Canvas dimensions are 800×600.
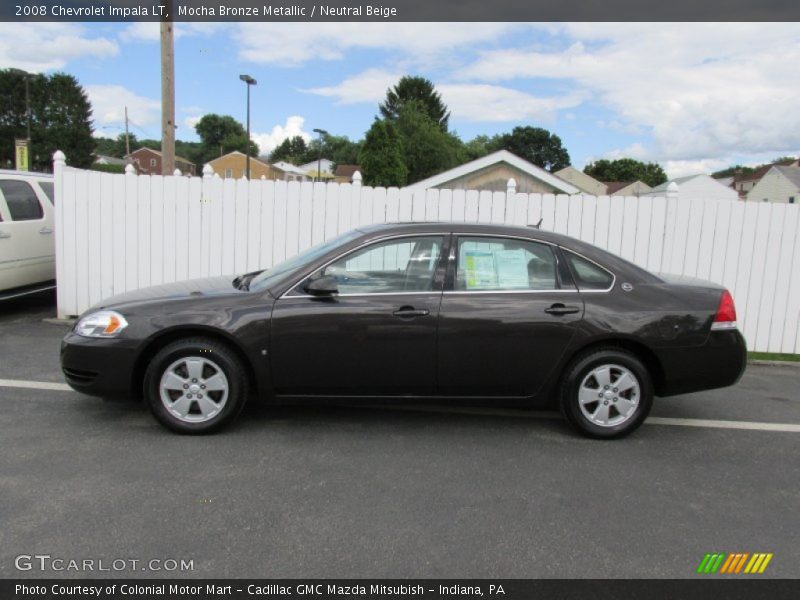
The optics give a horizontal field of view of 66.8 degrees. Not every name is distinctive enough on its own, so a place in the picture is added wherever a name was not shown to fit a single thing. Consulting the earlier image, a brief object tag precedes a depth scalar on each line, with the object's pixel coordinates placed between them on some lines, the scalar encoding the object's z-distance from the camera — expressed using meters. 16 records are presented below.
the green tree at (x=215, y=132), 121.64
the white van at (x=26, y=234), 7.87
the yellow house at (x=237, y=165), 79.69
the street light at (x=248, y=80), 33.69
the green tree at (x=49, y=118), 65.50
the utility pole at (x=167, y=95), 8.90
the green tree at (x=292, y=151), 132.00
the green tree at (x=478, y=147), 71.15
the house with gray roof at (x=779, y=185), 48.98
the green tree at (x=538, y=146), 101.25
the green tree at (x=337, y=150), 102.53
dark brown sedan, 4.16
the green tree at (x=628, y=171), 102.44
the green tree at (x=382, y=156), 33.06
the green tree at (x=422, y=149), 45.78
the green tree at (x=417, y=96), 75.56
